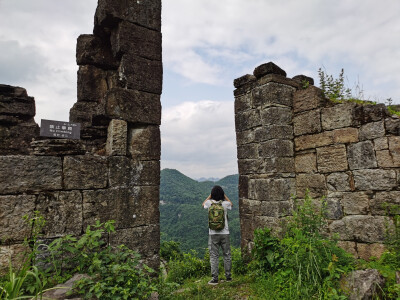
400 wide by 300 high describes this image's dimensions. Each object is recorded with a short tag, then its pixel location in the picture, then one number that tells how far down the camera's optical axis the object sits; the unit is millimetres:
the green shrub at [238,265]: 5656
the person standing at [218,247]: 5023
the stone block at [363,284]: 3018
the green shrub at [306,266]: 3303
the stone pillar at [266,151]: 5539
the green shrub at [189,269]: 6217
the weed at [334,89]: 5816
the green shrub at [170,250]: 10752
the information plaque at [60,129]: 3824
